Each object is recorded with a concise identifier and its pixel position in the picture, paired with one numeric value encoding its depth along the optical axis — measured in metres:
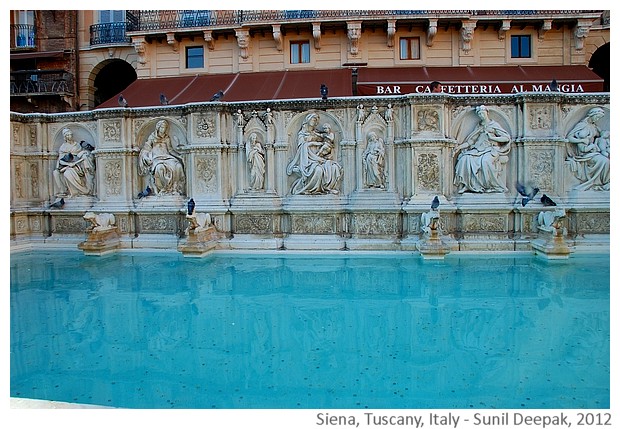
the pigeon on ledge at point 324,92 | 9.80
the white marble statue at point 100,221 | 9.98
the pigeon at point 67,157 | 11.02
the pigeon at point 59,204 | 10.98
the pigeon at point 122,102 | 10.62
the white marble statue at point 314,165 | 9.80
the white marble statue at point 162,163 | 10.38
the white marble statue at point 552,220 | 8.68
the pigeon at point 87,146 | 11.07
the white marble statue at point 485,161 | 9.55
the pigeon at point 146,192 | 10.52
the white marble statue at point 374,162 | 9.68
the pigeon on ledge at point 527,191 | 9.50
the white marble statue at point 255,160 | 10.03
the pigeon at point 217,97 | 10.37
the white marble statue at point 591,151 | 9.43
